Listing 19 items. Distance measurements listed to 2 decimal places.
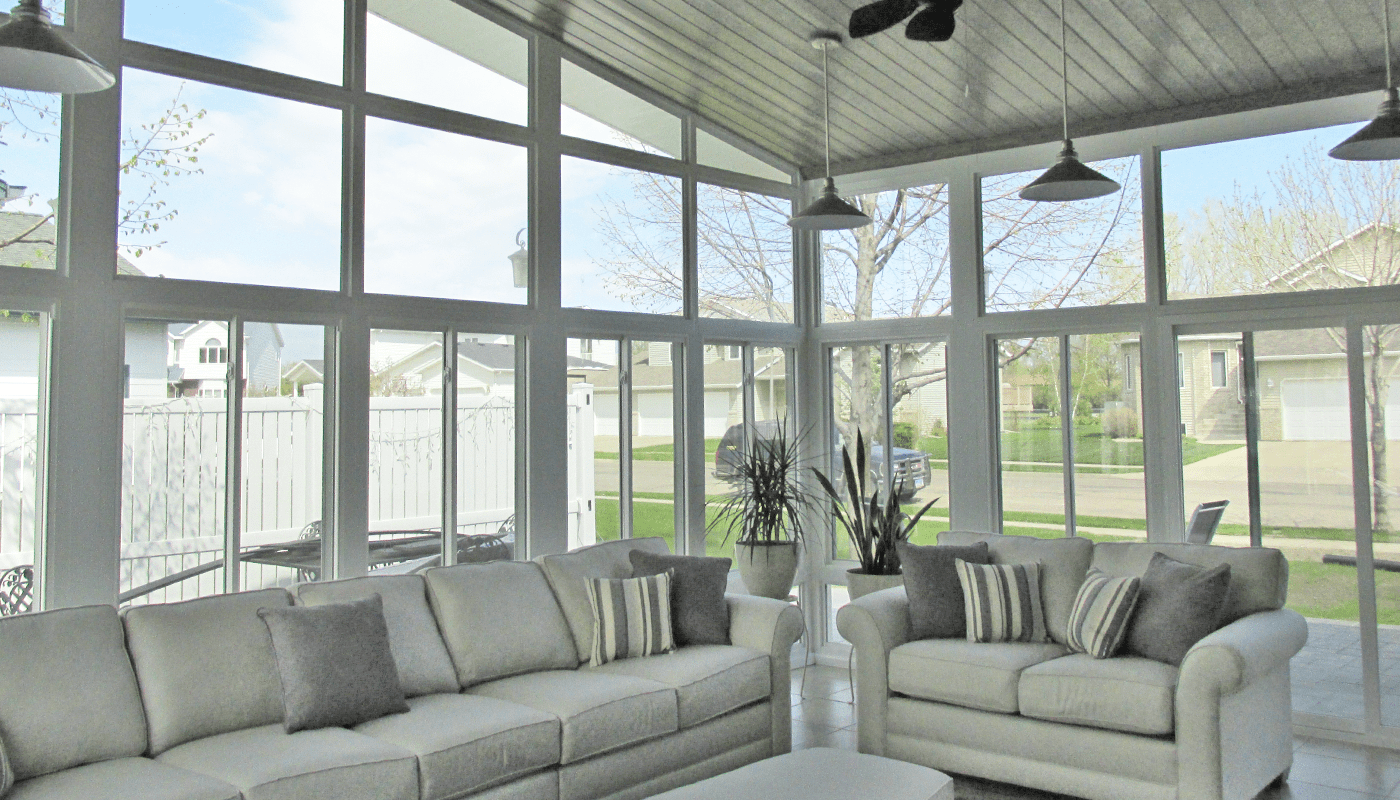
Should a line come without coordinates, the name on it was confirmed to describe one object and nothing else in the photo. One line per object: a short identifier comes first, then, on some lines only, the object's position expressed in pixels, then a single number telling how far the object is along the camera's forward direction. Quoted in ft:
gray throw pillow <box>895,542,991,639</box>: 15.76
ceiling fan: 11.02
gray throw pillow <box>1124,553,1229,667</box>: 13.66
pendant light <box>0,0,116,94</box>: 8.70
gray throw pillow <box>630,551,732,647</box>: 15.61
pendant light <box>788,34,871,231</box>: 15.06
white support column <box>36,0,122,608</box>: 12.44
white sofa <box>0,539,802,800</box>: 10.02
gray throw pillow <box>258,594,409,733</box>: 11.35
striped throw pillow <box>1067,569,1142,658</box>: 14.21
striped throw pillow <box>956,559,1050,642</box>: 15.49
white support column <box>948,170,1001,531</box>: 20.17
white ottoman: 10.25
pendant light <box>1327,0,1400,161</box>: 11.46
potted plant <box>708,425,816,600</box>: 19.21
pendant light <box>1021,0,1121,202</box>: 12.50
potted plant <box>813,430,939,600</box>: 18.66
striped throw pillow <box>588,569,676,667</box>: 14.88
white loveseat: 12.48
